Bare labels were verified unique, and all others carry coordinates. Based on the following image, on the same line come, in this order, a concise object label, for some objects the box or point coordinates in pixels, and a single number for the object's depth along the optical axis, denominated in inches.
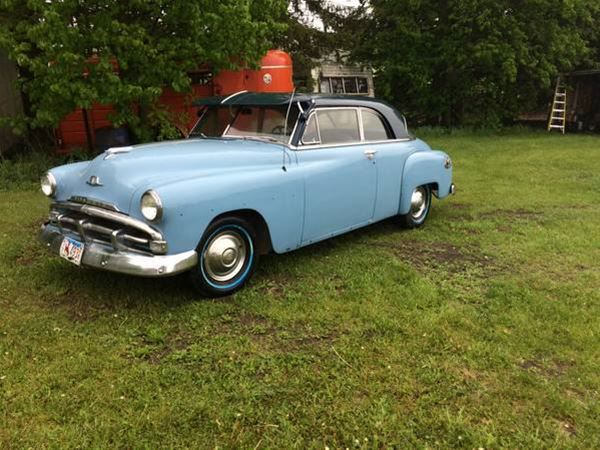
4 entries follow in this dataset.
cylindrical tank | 446.9
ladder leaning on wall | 734.5
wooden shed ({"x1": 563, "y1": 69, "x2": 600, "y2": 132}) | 743.7
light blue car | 141.6
